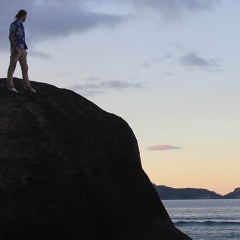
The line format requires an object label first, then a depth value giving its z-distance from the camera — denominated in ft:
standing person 42.45
